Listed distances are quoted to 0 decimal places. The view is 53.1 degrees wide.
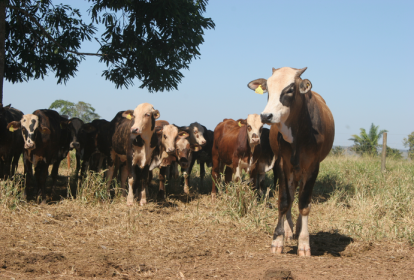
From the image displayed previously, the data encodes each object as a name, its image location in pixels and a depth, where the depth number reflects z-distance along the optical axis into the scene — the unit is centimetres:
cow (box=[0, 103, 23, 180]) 870
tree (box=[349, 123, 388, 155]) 2567
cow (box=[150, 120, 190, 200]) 964
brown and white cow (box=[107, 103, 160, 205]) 864
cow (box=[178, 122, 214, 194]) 1075
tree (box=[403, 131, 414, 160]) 2640
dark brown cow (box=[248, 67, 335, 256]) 495
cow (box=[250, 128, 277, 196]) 924
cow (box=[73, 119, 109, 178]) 1021
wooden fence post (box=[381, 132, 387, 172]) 1296
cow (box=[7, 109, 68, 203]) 810
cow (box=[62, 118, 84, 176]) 995
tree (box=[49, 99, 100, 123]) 3391
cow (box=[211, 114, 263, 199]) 893
